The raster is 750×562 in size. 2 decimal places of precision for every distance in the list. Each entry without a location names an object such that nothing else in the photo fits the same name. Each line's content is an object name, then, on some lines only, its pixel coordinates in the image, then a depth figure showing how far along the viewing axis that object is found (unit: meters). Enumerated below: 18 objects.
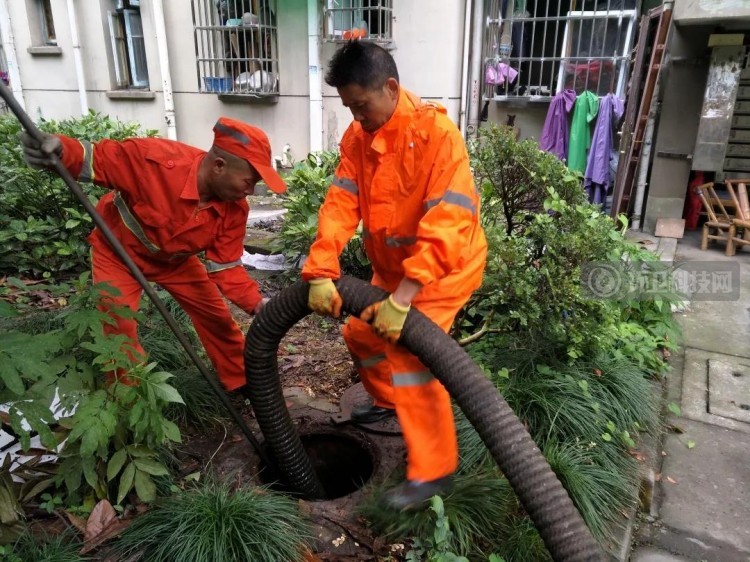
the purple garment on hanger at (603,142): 7.12
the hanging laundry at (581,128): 7.20
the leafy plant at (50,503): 2.47
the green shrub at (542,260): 3.22
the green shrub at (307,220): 4.91
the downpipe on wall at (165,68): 8.96
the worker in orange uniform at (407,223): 2.23
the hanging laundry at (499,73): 7.80
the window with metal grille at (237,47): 8.60
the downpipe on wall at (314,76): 8.19
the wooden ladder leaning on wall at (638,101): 6.47
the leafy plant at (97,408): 1.98
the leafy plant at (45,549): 2.18
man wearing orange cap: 2.75
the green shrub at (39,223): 4.84
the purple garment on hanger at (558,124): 7.34
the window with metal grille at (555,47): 7.27
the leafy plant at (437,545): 2.12
